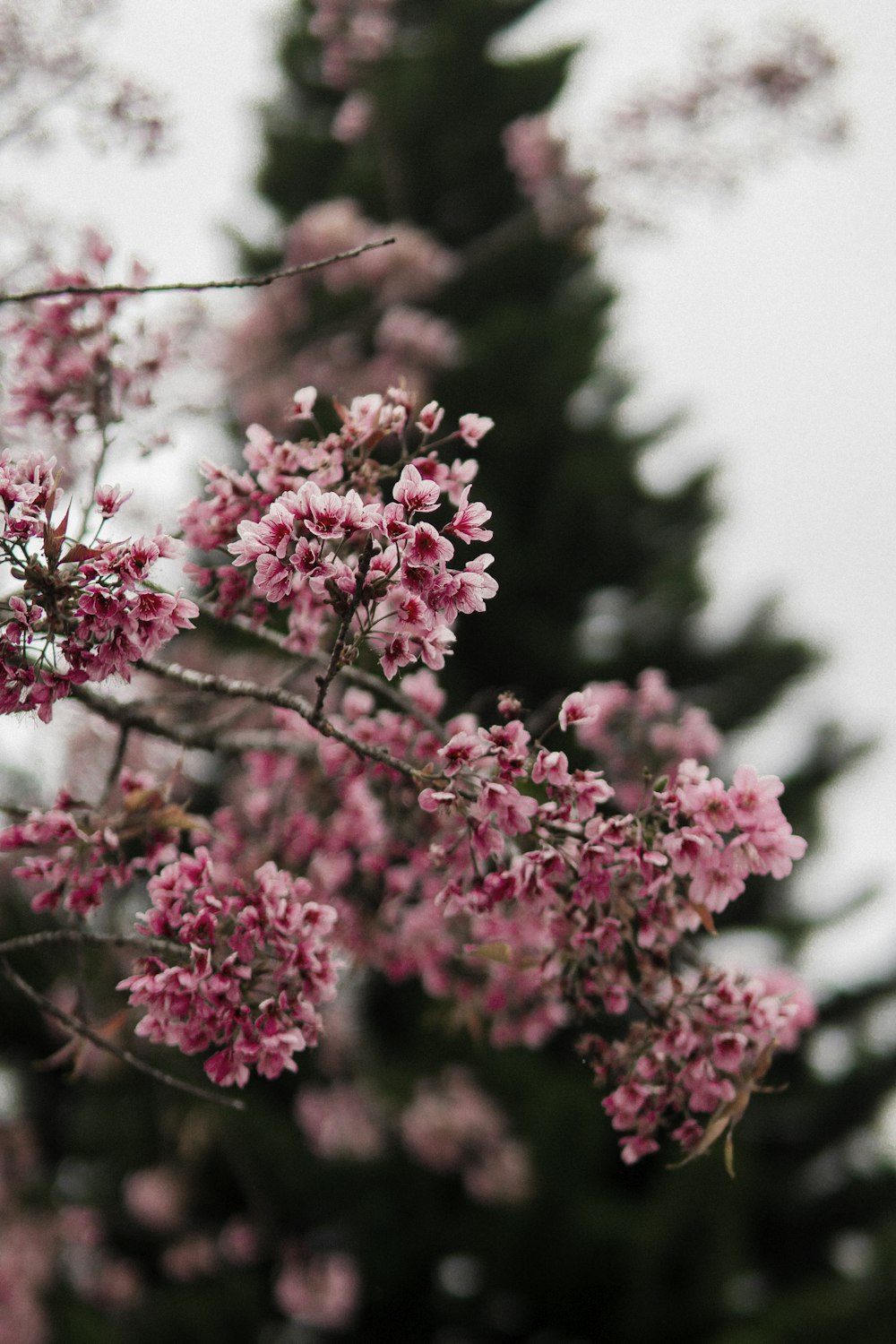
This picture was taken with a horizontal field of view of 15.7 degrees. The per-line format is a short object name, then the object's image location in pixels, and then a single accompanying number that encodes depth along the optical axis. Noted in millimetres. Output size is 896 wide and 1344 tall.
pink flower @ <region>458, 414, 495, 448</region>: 1387
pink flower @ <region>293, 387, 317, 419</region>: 1405
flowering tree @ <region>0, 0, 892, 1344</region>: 1291
